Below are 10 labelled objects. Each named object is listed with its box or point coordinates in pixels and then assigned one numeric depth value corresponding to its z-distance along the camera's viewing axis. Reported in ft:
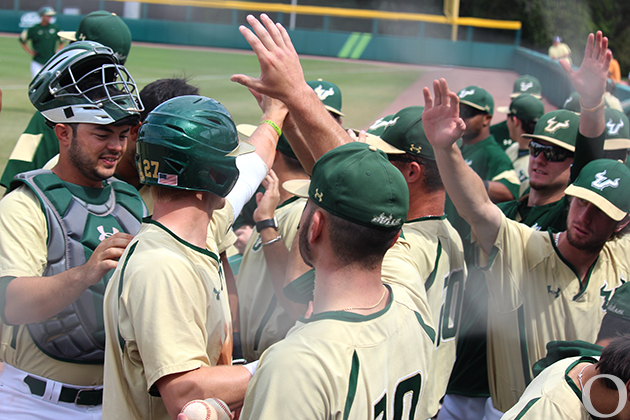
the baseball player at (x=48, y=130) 19.81
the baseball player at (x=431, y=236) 15.07
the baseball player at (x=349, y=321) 8.43
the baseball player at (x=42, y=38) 68.49
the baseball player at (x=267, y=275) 15.94
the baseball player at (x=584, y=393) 9.73
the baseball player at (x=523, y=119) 33.14
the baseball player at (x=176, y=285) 9.62
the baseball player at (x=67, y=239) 11.88
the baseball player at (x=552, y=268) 16.15
